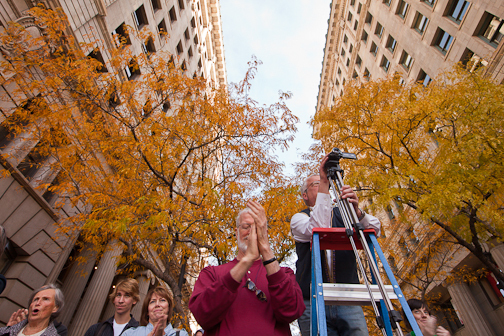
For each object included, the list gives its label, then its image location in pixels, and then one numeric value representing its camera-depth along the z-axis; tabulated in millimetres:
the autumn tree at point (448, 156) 8109
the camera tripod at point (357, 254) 2260
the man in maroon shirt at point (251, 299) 2428
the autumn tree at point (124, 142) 9383
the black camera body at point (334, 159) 3330
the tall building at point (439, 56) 13797
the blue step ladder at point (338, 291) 2529
